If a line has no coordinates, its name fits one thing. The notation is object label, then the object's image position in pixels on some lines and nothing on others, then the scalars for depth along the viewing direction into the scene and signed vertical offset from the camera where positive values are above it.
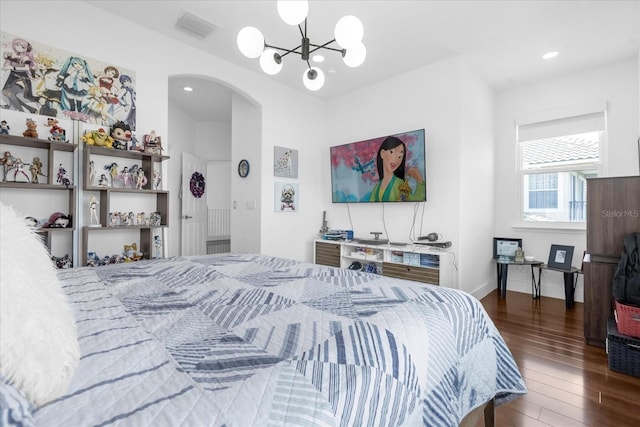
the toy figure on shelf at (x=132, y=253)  2.70 -0.39
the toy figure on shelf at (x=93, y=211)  2.52 +0.00
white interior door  5.09 -0.04
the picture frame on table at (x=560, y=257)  3.42 -0.53
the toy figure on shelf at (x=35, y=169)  2.23 +0.32
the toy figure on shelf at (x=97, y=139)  2.40 +0.61
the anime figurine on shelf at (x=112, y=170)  2.63 +0.38
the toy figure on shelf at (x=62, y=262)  2.34 -0.41
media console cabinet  3.11 -0.56
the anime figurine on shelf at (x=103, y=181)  2.57 +0.27
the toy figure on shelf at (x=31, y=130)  2.15 +0.60
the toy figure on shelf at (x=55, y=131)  2.28 +0.63
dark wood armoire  2.18 -0.18
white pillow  0.45 -0.20
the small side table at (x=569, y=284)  3.30 -0.82
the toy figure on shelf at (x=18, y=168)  2.16 +0.32
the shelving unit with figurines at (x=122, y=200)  2.51 +0.10
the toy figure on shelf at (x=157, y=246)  2.83 -0.33
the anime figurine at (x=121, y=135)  2.54 +0.67
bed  0.49 -0.35
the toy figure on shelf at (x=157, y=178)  2.84 +0.33
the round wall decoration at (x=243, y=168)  4.02 +0.61
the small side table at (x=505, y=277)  3.53 -0.81
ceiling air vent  2.68 +1.78
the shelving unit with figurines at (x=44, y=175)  2.15 +0.28
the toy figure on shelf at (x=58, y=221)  2.27 -0.07
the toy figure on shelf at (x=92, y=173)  2.47 +0.33
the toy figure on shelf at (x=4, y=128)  2.07 +0.59
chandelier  1.53 +1.04
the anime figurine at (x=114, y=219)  2.57 -0.07
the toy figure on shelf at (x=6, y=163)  2.12 +0.35
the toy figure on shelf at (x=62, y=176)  2.37 +0.29
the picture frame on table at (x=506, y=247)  3.83 -0.46
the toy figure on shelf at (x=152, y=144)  2.74 +0.64
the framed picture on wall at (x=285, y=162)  3.96 +0.69
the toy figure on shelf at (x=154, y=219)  2.79 -0.07
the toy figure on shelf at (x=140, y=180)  2.73 +0.30
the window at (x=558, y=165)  3.53 +0.61
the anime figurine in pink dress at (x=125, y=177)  2.69 +0.32
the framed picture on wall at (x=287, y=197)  3.97 +0.21
